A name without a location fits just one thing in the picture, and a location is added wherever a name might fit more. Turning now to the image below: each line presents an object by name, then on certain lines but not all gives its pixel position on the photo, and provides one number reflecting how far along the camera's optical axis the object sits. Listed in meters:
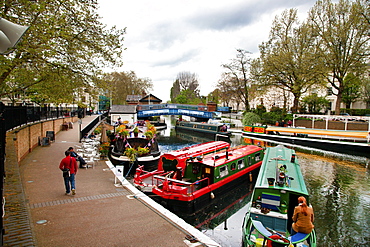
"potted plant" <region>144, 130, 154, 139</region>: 20.61
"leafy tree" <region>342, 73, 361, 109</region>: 47.97
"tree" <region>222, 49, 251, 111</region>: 49.84
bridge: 53.50
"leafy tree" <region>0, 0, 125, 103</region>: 11.27
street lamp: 3.70
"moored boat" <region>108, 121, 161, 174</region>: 18.44
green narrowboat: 7.77
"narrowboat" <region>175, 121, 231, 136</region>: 43.54
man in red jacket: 9.94
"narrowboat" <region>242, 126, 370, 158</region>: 29.72
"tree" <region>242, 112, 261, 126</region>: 43.25
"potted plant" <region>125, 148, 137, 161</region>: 17.51
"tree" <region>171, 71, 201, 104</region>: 98.18
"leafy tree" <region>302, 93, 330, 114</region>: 49.56
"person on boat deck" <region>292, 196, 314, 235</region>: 7.66
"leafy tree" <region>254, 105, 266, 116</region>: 50.54
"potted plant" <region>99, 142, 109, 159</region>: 17.73
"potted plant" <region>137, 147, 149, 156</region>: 18.25
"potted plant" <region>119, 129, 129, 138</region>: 20.06
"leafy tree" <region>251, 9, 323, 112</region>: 34.88
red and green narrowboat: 12.30
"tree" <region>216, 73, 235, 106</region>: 52.57
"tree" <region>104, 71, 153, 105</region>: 77.63
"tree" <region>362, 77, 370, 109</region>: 46.03
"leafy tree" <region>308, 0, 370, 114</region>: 32.31
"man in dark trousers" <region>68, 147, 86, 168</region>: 14.69
